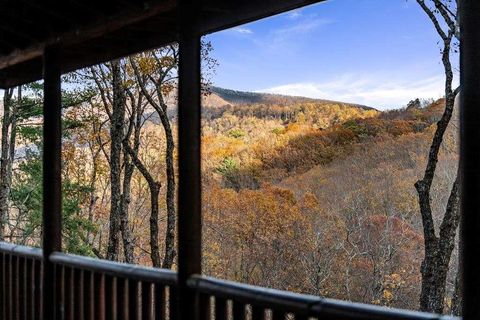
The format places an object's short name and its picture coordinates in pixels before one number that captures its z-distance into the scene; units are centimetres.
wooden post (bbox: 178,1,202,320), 226
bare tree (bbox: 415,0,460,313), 916
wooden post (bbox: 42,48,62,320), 322
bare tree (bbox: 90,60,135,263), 1167
